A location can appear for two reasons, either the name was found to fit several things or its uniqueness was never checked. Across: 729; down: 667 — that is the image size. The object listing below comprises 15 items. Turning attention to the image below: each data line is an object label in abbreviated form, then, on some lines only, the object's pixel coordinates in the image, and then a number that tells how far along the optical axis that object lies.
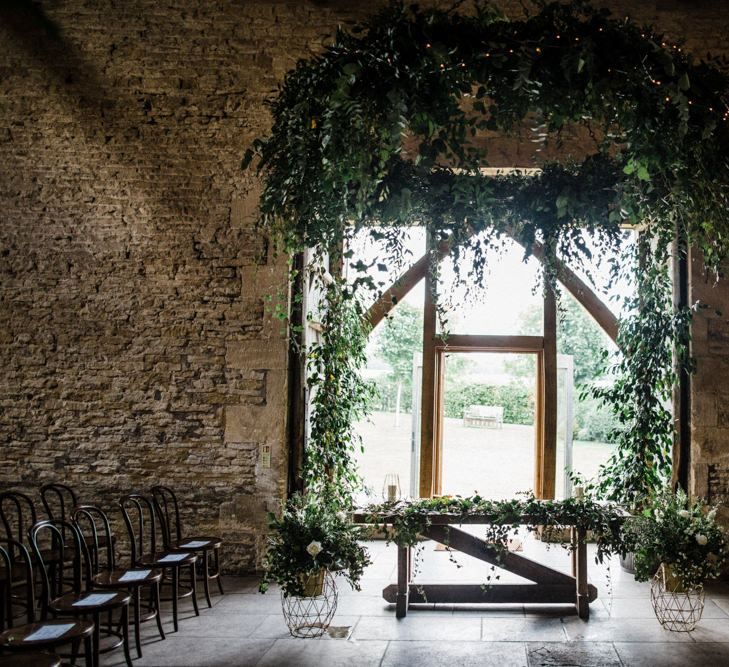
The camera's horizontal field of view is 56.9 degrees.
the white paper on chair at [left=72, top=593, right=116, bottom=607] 3.48
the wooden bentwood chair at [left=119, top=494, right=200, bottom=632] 4.30
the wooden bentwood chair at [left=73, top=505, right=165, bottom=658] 3.91
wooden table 4.62
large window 6.79
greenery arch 3.15
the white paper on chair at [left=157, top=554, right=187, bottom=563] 4.40
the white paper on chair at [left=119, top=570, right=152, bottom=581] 3.96
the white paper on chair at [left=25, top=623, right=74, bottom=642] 3.03
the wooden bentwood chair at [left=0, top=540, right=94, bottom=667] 2.86
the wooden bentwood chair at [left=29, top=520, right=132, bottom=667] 3.42
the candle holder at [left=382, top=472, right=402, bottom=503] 4.86
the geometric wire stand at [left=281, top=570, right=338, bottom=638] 4.36
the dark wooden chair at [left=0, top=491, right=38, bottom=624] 5.19
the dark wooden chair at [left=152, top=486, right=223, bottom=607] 4.86
